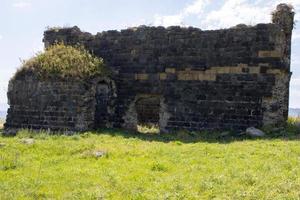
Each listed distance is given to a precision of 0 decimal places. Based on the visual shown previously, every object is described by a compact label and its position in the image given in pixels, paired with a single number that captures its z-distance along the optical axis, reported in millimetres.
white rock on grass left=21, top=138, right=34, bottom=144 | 14656
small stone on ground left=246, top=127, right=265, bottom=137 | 16969
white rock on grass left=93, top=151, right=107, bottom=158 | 12963
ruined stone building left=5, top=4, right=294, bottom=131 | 18234
